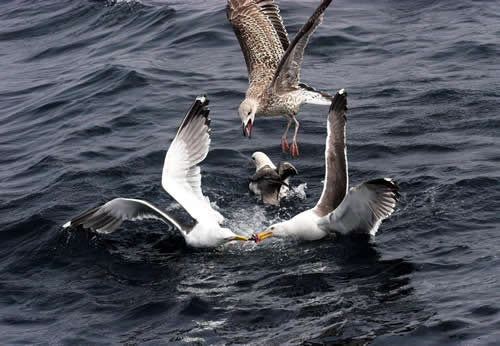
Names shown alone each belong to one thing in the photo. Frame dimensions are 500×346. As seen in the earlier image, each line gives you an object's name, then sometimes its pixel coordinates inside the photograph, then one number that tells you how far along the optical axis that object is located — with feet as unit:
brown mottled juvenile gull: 71.31
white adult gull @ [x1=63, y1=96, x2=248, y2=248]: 59.57
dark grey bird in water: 67.00
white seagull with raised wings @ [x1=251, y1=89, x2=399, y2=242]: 53.72
